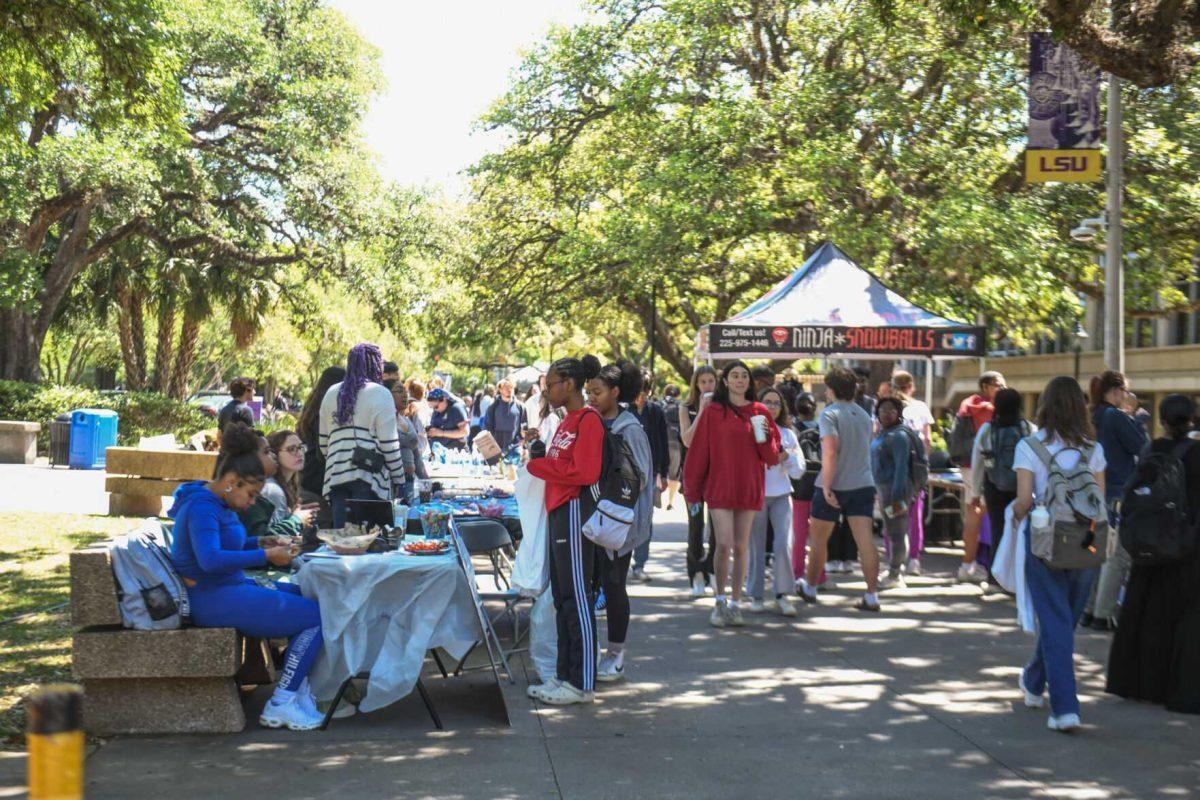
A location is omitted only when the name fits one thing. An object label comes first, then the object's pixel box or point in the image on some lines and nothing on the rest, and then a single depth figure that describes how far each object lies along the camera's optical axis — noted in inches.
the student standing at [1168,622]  284.4
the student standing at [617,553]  294.5
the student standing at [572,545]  282.2
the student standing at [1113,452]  386.6
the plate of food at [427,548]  286.5
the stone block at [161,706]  258.1
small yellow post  86.1
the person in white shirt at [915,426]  502.0
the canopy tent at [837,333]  530.6
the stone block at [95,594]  256.8
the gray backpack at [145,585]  255.8
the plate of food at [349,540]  278.6
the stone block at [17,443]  994.7
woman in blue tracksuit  257.0
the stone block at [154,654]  254.1
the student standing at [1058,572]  268.8
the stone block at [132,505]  625.3
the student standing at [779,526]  402.0
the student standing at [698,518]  418.6
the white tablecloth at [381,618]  265.0
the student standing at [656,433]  484.7
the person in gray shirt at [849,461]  402.9
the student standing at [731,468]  370.6
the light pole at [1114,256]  626.2
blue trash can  943.0
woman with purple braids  358.9
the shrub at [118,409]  1093.1
